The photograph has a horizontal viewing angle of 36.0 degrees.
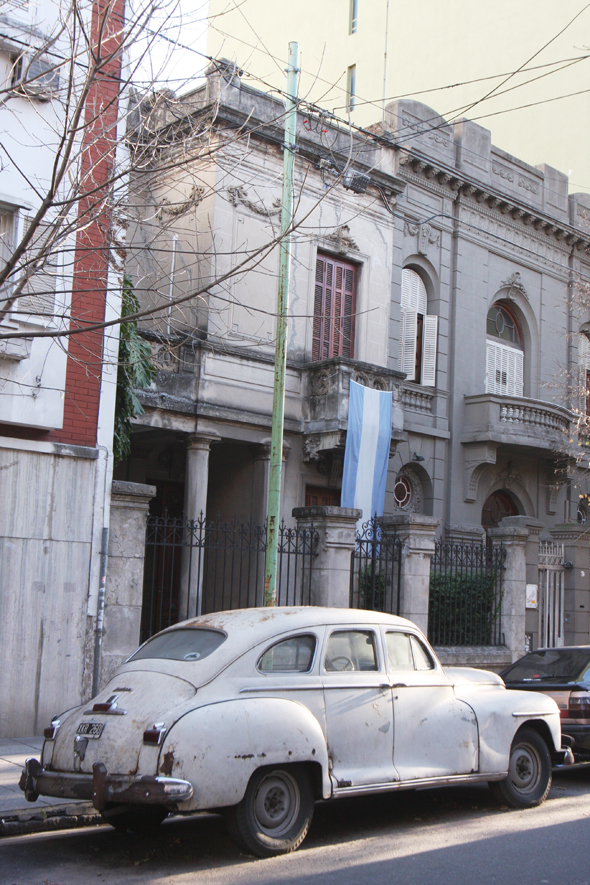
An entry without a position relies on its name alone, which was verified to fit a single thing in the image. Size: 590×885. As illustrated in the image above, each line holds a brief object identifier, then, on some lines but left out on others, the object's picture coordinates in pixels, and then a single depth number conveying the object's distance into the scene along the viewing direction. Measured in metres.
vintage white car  5.89
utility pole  10.88
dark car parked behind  9.86
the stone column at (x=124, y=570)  10.80
